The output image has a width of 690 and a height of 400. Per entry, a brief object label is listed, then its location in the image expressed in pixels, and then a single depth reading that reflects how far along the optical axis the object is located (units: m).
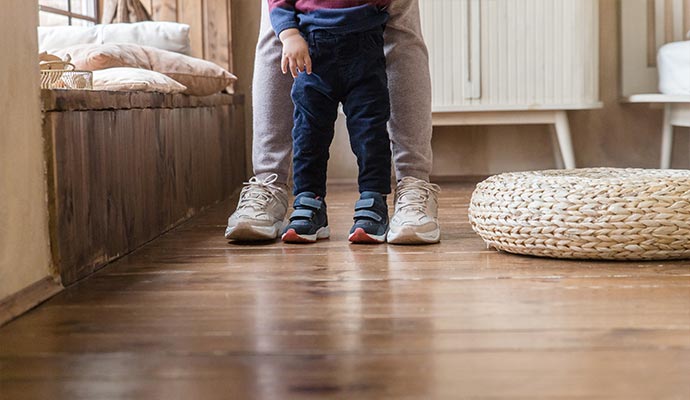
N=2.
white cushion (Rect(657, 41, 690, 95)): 2.51
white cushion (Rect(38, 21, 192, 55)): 2.32
